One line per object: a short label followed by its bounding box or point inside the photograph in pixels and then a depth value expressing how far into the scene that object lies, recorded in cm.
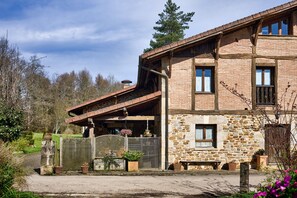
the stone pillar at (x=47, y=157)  1338
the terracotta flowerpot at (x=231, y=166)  1475
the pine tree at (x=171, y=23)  4709
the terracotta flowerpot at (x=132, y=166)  1406
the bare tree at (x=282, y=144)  777
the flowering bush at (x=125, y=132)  1547
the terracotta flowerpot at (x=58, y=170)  1340
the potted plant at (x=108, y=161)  1413
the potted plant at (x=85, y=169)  1352
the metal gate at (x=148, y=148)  1462
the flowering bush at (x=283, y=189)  432
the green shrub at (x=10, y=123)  2008
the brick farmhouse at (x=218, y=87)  1488
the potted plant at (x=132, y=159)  1408
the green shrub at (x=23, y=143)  2036
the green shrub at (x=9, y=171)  751
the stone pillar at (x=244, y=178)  871
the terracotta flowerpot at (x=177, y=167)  1441
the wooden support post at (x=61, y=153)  1396
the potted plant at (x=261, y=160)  1485
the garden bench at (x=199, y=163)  1468
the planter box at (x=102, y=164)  1408
